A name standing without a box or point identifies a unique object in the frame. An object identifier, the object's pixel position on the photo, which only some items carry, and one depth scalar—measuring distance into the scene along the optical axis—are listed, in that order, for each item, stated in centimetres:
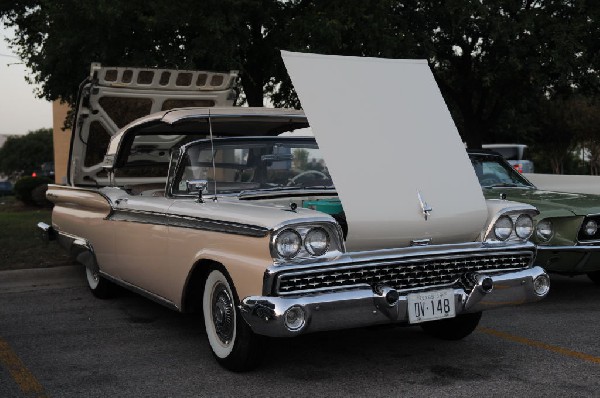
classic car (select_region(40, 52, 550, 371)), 396
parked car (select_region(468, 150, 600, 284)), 646
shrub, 1947
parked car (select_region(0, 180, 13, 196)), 6158
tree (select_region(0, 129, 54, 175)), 8644
